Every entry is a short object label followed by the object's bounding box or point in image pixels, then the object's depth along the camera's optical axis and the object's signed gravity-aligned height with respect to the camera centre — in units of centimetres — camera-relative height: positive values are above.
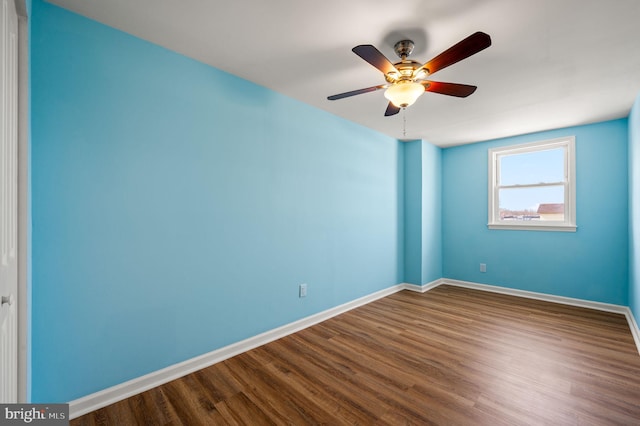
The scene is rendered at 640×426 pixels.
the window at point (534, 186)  378 +38
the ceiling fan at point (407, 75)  165 +91
